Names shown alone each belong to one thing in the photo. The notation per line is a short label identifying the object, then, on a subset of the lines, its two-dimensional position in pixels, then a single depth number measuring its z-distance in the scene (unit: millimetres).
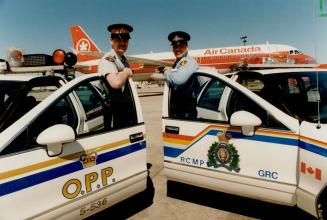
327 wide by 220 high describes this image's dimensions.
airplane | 24562
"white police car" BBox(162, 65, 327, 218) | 2416
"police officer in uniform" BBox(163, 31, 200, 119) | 3449
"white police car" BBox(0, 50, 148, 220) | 2066
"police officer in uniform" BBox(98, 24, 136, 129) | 3070
